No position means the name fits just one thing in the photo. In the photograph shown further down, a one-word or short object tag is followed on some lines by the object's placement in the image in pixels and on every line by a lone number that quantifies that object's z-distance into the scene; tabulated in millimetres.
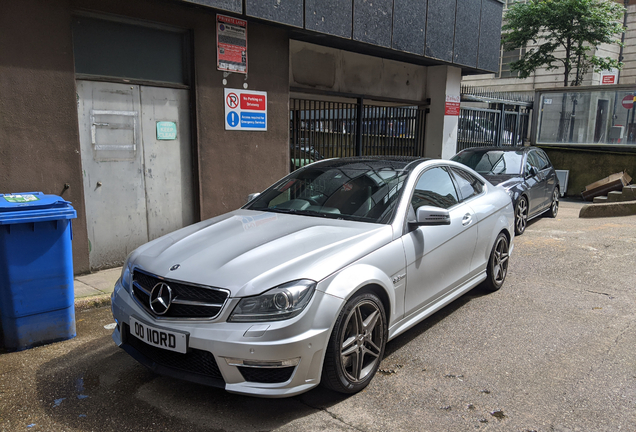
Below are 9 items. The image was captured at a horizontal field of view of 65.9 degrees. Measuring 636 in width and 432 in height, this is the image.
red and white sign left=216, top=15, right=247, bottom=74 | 6895
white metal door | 5969
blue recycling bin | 3744
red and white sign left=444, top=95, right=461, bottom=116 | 11828
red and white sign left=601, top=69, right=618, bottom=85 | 21391
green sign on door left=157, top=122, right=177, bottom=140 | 6584
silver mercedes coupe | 2795
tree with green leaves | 22734
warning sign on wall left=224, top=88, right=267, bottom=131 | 7184
